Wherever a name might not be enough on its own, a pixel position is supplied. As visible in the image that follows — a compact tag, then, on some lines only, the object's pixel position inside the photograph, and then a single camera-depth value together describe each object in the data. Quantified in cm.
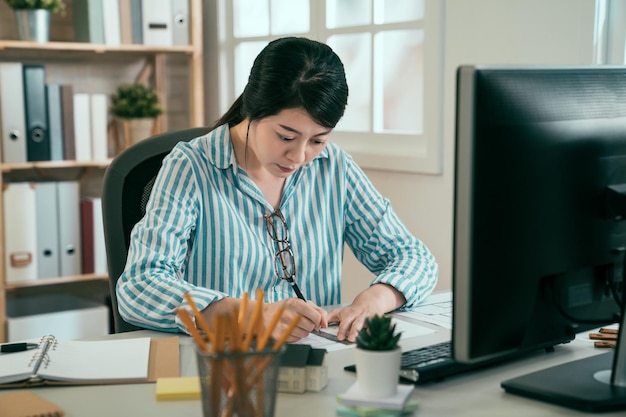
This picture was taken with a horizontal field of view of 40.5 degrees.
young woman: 152
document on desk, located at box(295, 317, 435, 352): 135
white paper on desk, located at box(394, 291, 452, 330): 154
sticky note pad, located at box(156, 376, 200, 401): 110
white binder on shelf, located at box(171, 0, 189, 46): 346
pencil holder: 89
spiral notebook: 118
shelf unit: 329
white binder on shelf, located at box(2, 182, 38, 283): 320
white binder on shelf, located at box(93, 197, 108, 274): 338
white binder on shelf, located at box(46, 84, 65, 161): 323
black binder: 317
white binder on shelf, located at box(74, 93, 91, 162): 330
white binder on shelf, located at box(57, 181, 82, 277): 332
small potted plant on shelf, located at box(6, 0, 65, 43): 316
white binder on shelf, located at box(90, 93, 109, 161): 334
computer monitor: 91
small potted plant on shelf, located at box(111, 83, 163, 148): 338
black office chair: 171
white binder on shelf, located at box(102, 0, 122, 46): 332
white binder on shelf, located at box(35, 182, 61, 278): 328
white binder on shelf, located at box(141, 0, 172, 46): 340
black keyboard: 114
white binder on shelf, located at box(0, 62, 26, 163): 312
